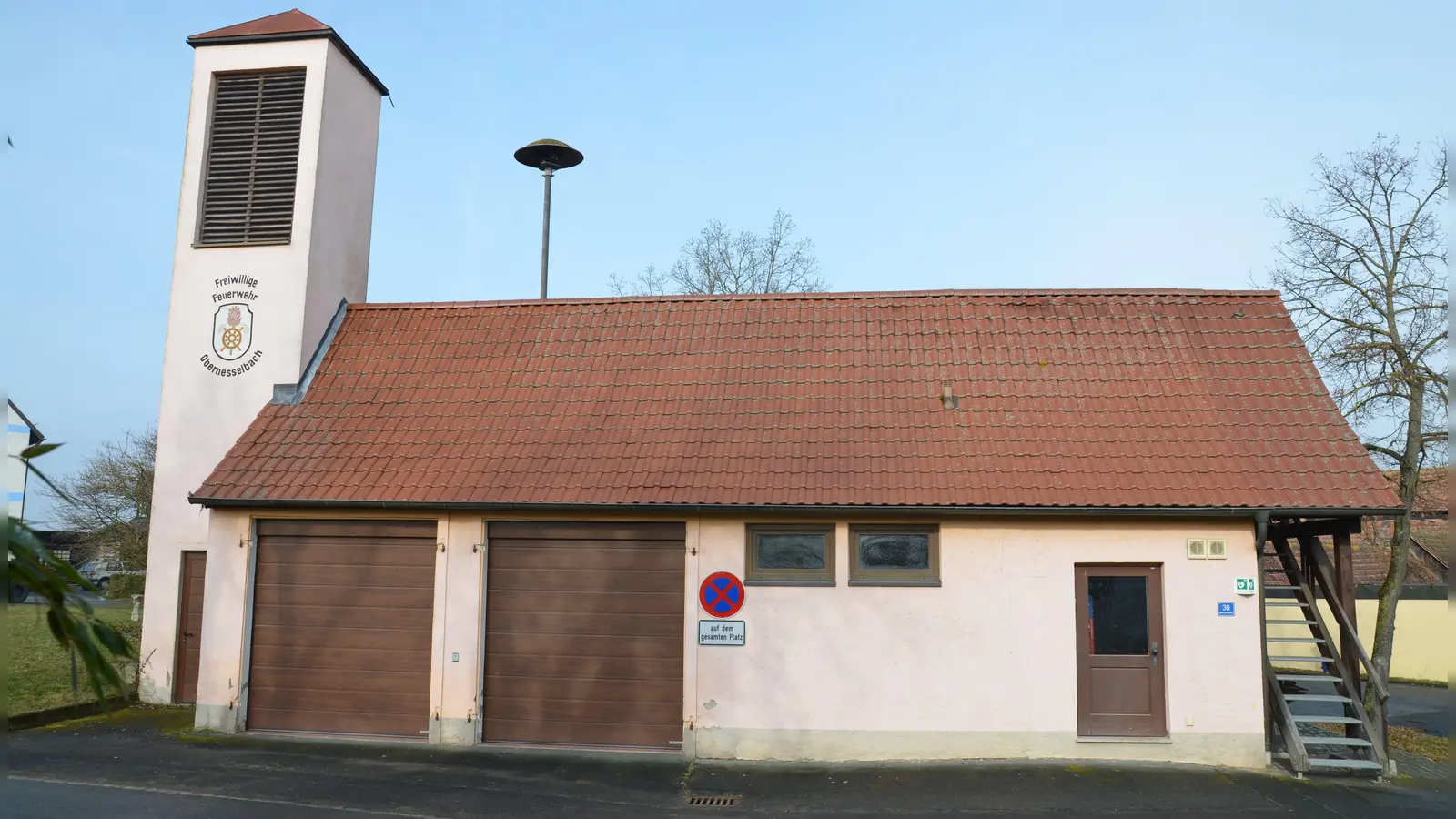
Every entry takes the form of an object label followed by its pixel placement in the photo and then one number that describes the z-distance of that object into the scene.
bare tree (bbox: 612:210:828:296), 32.81
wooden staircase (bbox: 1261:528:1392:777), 10.58
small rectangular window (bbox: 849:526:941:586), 11.35
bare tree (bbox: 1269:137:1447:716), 13.80
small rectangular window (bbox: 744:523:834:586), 11.42
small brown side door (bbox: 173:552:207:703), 13.85
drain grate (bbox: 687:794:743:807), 9.52
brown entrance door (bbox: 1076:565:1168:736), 11.05
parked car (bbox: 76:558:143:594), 23.52
